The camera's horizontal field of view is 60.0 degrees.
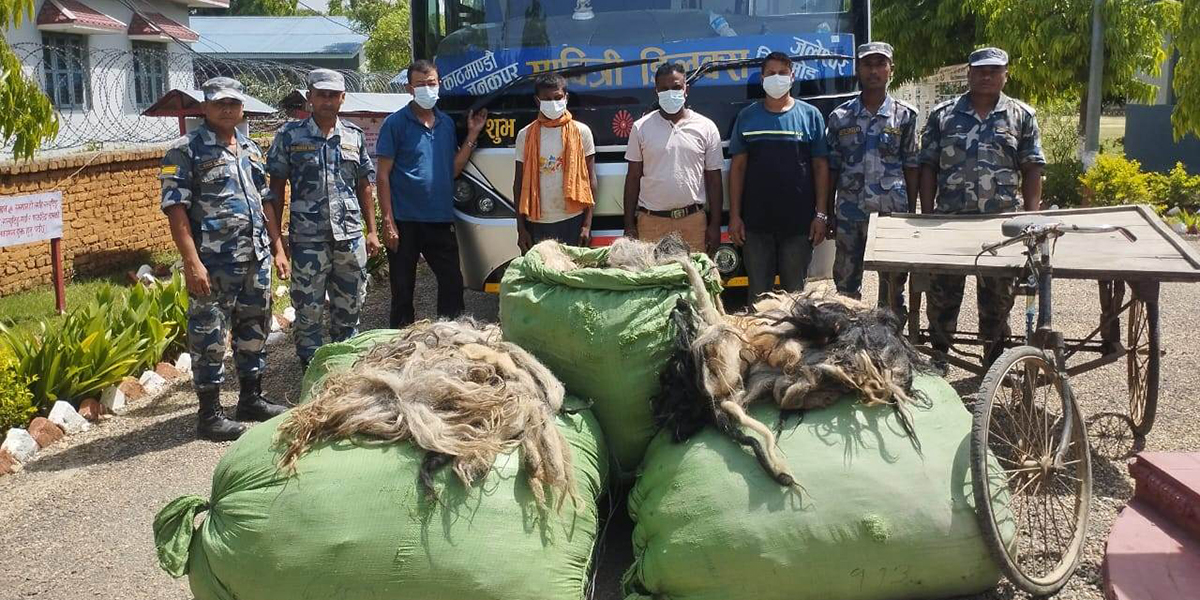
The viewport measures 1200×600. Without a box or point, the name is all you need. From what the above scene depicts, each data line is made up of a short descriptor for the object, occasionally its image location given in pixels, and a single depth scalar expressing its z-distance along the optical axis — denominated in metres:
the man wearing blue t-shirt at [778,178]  5.40
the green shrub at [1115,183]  12.03
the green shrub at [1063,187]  13.88
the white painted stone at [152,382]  5.96
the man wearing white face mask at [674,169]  5.47
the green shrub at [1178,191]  12.54
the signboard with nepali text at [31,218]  6.69
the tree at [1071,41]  14.97
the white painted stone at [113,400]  5.61
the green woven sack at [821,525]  2.99
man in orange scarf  5.59
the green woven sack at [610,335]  3.37
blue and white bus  5.80
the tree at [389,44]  36.81
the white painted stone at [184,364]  6.35
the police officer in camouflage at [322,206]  5.34
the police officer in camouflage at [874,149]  5.30
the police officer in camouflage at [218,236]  4.86
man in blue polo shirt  5.83
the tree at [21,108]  6.39
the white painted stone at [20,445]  4.87
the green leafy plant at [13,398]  4.96
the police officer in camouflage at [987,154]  4.92
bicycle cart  3.19
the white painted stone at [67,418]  5.25
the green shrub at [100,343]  5.28
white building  18.36
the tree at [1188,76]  11.91
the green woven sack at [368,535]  2.81
